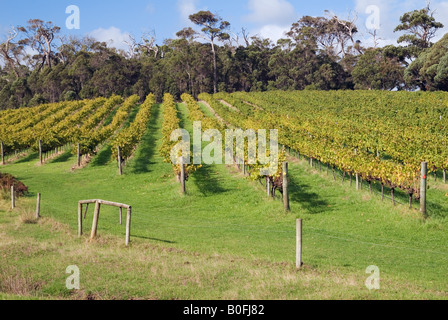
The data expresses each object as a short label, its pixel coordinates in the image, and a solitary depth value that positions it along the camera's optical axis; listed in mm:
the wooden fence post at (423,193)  17875
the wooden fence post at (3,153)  38750
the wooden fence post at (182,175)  23920
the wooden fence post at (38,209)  17738
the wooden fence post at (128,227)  13627
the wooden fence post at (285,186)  19719
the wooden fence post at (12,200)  20281
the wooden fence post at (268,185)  22188
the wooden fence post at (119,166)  30406
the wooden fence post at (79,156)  33812
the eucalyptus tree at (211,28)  97562
